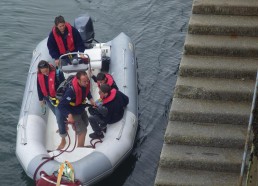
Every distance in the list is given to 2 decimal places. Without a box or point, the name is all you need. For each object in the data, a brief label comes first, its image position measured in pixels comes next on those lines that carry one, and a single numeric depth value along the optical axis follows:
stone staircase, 5.34
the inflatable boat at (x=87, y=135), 7.26
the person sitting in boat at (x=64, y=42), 8.47
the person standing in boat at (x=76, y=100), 7.11
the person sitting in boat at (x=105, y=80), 7.54
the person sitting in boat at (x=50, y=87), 7.48
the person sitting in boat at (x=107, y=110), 7.55
